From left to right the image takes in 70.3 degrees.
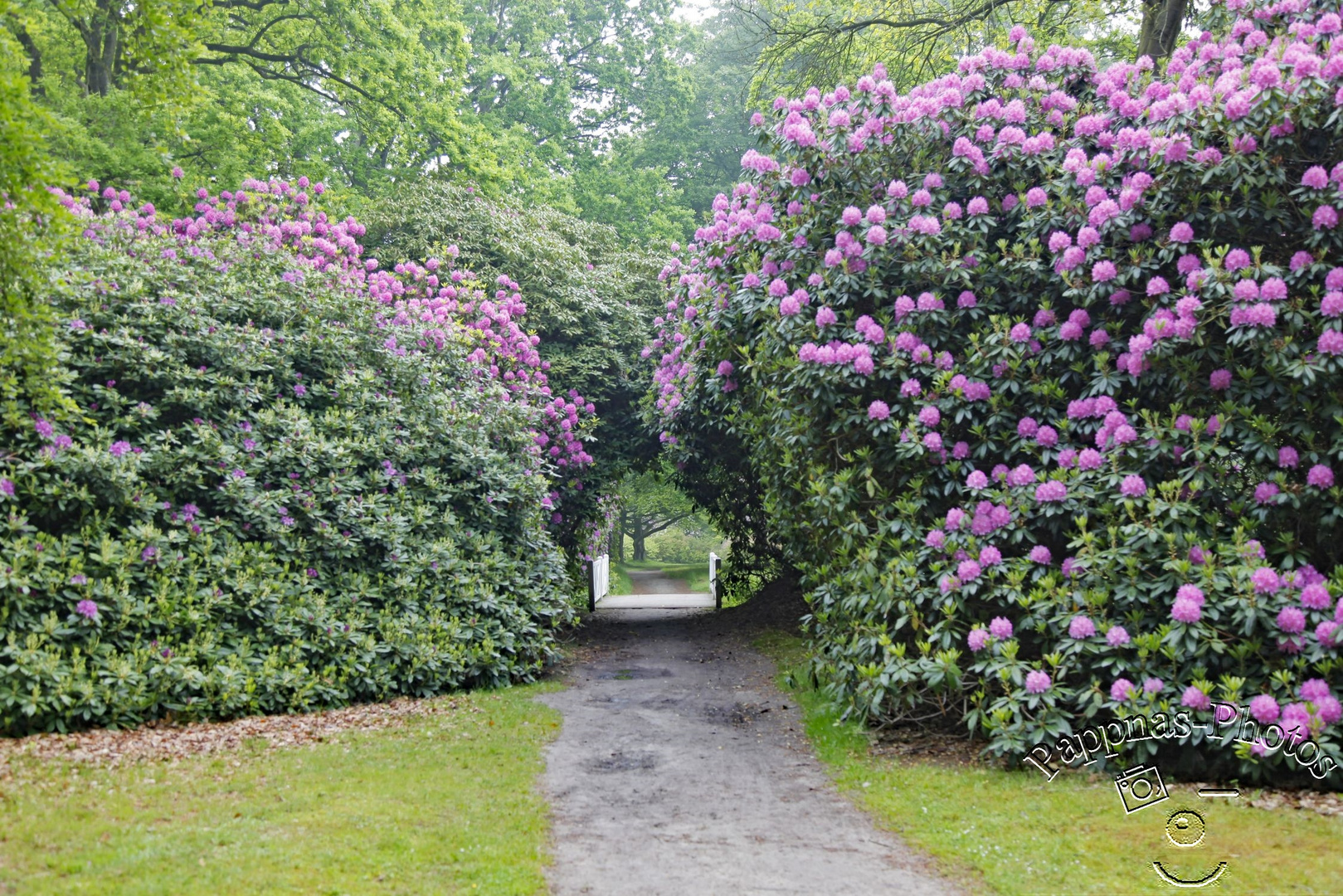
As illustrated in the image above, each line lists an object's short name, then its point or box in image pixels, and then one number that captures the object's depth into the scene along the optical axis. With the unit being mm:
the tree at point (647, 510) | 28269
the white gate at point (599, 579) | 19516
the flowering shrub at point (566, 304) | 15438
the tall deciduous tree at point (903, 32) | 12609
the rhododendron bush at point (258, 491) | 7367
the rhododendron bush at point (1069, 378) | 6145
